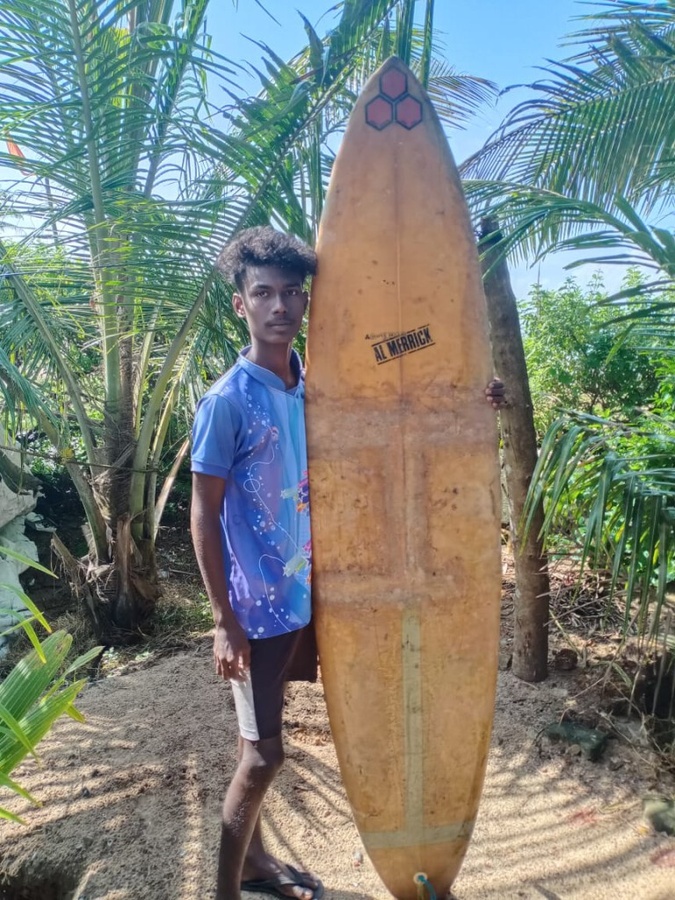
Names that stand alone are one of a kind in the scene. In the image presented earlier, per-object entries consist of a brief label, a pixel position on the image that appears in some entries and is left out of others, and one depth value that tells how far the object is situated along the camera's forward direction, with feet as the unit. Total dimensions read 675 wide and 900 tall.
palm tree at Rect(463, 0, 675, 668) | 6.00
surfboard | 6.04
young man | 4.95
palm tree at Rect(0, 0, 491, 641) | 8.39
